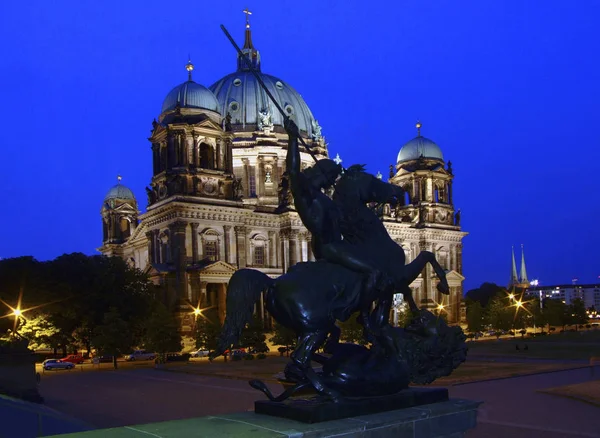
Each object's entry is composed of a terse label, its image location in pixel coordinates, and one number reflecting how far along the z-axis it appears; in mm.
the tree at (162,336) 51969
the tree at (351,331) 58881
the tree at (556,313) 93438
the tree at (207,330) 55562
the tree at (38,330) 52388
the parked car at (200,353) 59491
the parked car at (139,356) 59441
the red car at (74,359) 55906
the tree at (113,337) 49562
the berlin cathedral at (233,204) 71500
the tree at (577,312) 100812
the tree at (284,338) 56350
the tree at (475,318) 81625
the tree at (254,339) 56344
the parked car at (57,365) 48031
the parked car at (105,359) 55975
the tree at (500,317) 84625
